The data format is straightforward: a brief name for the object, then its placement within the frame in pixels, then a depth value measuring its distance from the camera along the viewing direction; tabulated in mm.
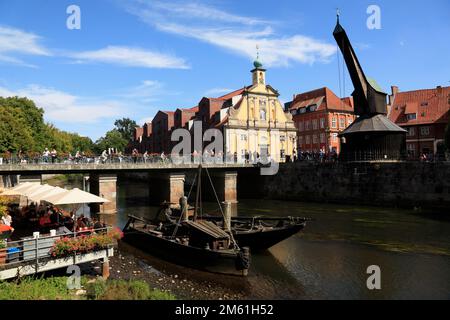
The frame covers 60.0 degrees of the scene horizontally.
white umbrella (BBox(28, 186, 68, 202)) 18608
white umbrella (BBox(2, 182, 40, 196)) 22781
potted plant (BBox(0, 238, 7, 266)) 12223
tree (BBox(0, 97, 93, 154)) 52812
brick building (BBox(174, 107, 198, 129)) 70844
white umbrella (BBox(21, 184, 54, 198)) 20512
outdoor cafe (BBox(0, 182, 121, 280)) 12781
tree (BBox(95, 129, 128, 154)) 104000
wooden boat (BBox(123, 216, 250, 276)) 16297
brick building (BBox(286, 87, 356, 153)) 68244
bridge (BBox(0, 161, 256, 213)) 33684
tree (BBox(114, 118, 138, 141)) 129875
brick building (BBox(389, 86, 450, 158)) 53938
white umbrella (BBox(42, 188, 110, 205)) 16438
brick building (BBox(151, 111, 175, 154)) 76188
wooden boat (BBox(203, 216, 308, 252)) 19547
